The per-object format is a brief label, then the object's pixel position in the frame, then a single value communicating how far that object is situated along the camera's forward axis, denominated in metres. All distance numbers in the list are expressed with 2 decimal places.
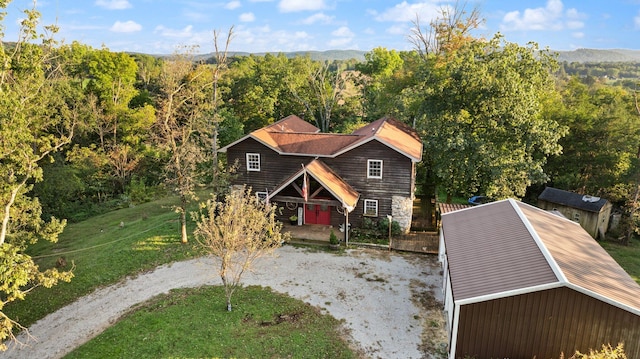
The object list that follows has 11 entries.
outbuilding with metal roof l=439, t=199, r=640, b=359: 11.98
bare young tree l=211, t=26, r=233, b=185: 24.52
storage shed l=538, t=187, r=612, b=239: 26.08
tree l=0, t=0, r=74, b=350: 13.71
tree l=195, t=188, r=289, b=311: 15.26
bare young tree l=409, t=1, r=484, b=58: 39.06
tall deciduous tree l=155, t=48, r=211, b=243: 22.20
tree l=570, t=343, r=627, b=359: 10.68
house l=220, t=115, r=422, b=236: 23.55
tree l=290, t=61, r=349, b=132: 47.38
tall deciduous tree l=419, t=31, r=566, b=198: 24.42
